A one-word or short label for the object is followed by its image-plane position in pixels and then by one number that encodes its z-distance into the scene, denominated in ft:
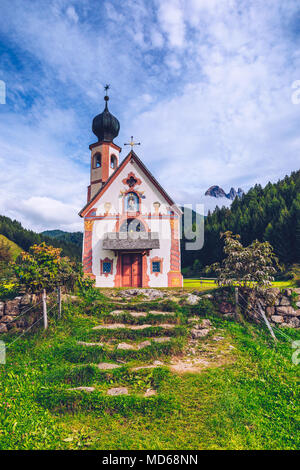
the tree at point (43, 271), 42.93
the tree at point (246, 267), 43.73
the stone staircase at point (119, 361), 22.25
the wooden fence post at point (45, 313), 38.62
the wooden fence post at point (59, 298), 42.40
